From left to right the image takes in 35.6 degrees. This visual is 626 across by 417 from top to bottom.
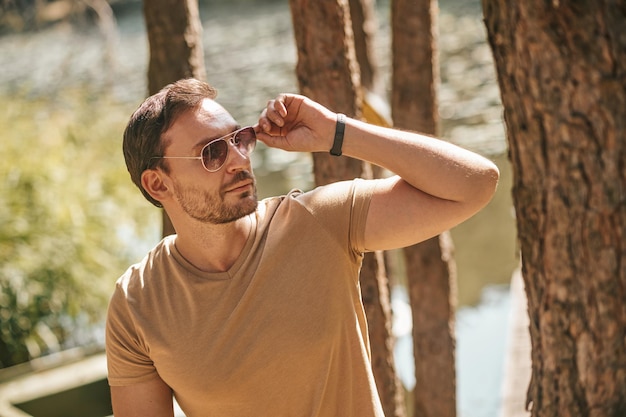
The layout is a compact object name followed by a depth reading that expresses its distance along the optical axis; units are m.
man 2.01
